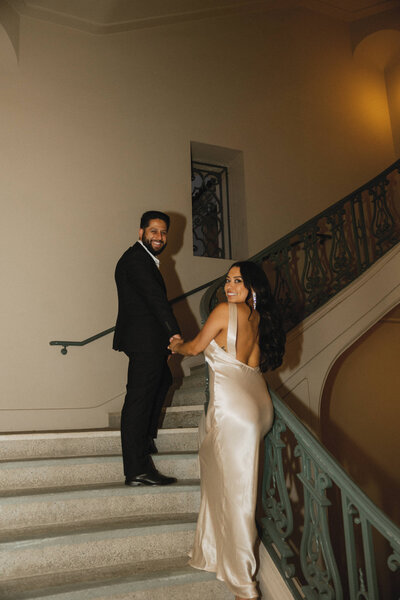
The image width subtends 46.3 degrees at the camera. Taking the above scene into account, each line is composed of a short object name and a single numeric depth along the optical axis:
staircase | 2.30
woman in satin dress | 2.24
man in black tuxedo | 2.86
